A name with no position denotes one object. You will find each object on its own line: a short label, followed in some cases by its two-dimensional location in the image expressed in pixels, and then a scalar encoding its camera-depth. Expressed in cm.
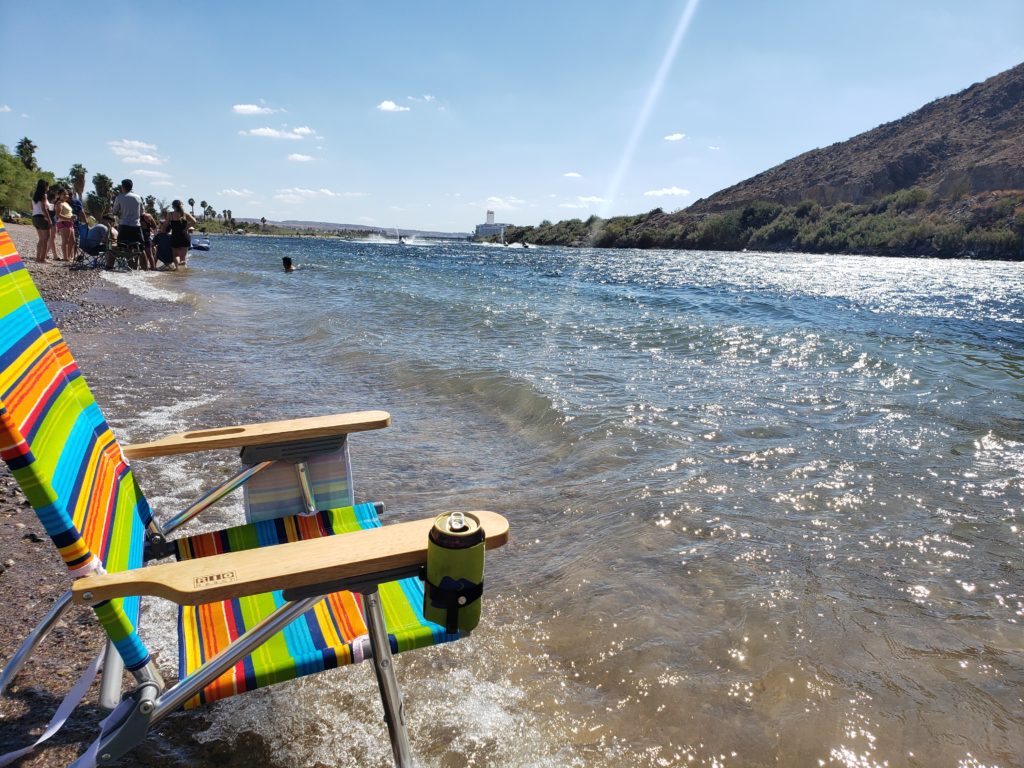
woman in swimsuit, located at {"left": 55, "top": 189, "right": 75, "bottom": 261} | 1476
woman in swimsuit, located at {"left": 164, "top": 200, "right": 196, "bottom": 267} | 1715
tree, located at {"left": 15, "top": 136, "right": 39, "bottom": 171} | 8137
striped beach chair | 138
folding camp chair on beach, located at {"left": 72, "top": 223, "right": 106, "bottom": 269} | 1730
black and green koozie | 141
